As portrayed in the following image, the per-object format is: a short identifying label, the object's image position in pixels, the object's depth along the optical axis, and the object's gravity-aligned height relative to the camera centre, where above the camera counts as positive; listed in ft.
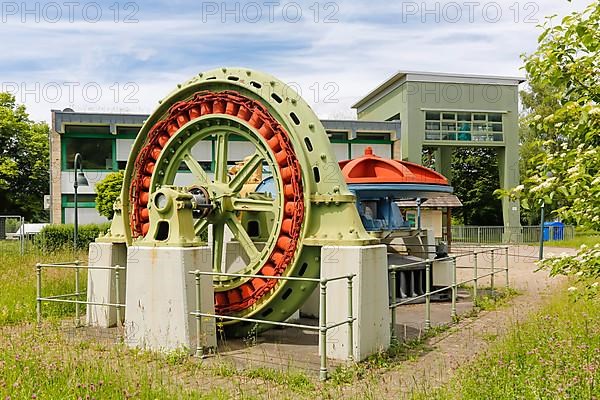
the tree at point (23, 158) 150.51 +13.77
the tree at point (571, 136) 16.11 +2.01
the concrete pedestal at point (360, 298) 25.08 -3.19
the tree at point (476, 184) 161.38 +7.24
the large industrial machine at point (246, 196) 27.30 +0.87
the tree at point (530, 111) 148.91 +22.38
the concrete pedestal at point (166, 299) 26.27 -3.28
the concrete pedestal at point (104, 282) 33.68 -3.30
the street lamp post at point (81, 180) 68.07 +3.86
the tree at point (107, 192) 100.48 +3.93
